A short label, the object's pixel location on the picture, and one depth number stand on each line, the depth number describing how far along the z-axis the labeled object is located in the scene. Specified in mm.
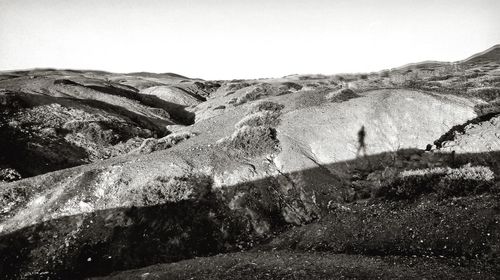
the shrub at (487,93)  23644
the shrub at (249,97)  39103
